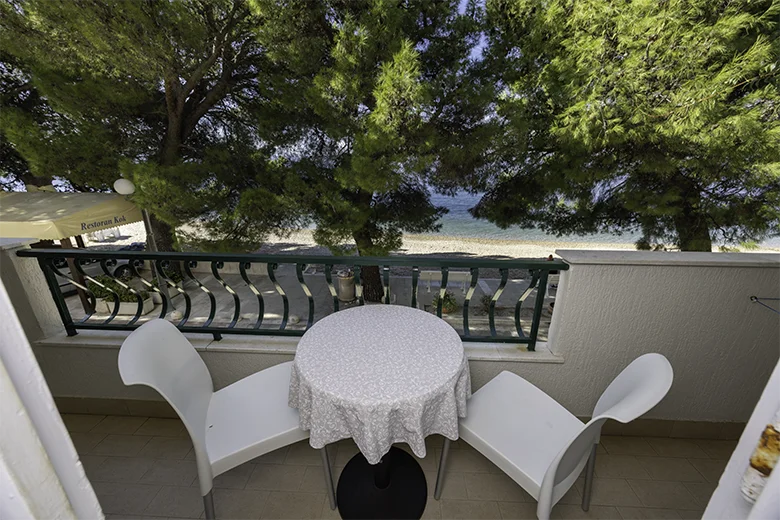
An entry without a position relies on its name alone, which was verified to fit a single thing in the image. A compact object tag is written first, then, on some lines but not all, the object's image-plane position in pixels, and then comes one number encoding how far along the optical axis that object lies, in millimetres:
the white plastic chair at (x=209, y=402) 1174
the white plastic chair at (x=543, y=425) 1029
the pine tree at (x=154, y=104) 3486
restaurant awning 3924
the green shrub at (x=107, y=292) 5652
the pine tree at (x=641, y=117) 3150
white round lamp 4250
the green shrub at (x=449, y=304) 7918
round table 1094
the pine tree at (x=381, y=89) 3619
